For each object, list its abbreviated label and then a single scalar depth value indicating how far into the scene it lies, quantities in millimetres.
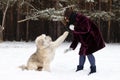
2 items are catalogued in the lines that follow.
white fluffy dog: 10047
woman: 9839
